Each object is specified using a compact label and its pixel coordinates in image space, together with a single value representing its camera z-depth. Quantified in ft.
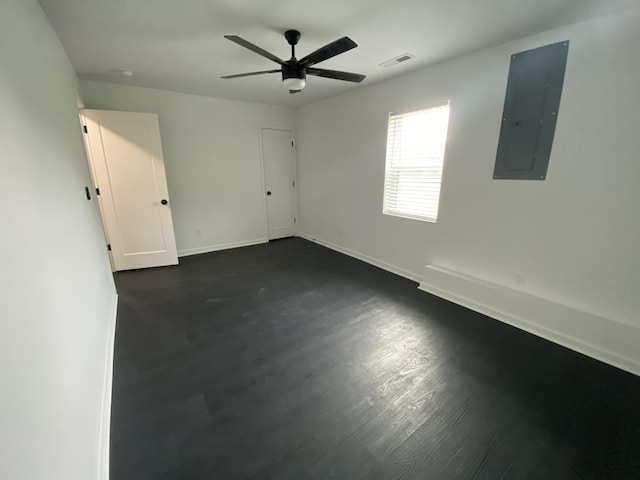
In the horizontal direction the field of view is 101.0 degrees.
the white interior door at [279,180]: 16.57
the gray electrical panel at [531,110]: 7.13
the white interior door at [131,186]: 11.41
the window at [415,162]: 10.16
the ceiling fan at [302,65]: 6.24
